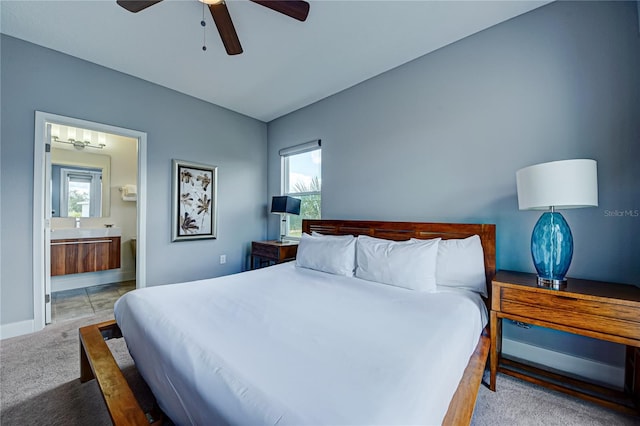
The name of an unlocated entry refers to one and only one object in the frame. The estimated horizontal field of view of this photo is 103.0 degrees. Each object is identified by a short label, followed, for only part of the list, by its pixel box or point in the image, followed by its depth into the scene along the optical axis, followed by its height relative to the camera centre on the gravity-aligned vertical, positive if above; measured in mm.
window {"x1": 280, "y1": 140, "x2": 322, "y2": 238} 3729 +535
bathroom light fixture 3909 +1097
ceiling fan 1642 +1357
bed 798 -578
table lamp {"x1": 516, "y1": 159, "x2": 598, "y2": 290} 1547 +87
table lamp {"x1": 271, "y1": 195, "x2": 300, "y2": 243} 3557 +113
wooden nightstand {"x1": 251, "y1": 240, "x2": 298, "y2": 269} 3523 -547
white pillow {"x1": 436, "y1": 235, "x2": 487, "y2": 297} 1977 -410
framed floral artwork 3422 +168
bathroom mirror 3971 +468
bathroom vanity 3574 -559
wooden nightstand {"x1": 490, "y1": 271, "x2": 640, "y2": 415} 1385 -605
